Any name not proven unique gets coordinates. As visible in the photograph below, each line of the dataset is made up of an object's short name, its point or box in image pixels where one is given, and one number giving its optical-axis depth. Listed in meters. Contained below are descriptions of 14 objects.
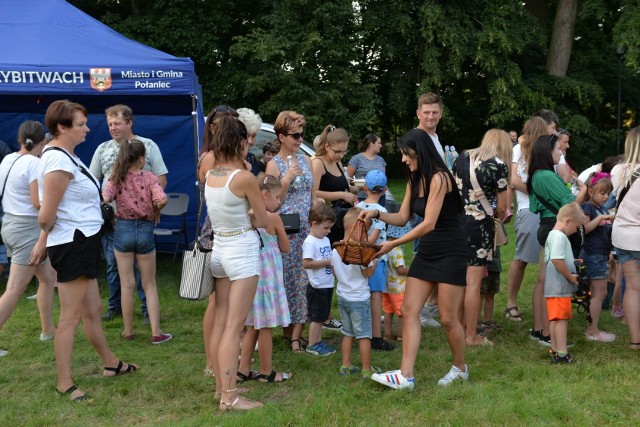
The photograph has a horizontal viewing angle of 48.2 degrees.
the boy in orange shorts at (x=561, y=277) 5.12
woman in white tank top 4.01
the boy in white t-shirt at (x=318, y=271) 5.03
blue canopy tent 7.29
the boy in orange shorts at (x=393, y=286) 5.75
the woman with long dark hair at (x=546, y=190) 5.44
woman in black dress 4.40
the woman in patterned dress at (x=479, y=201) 5.41
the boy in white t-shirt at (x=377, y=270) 5.11
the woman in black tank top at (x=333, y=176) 5.84
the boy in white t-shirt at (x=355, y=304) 4.71
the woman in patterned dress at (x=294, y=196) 5.28
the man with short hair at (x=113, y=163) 5.95
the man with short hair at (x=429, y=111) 5.32
